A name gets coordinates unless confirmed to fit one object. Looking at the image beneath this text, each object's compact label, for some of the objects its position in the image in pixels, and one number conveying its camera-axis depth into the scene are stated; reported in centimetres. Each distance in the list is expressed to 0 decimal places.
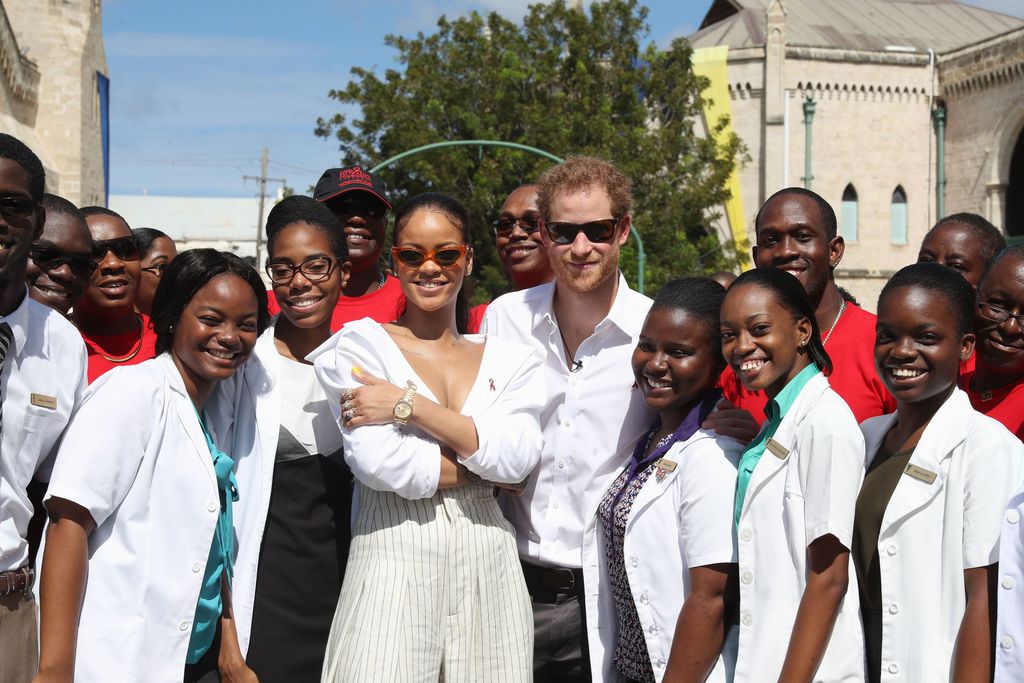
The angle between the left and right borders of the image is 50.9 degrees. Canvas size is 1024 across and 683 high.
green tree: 2333
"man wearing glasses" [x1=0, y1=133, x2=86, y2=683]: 325
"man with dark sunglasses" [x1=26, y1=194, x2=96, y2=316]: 447
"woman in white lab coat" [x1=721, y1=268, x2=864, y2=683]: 322
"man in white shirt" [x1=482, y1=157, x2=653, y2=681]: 417
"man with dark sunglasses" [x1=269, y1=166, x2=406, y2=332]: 551
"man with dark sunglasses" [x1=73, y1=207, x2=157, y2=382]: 493
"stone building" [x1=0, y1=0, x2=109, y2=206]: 2712
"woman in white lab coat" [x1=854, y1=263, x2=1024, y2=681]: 320
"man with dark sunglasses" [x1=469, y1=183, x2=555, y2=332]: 586
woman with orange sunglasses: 353
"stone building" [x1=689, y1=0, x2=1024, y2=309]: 3934
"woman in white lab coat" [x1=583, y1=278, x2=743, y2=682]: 347
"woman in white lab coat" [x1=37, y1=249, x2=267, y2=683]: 332
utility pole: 6091
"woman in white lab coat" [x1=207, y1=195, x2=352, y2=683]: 382
